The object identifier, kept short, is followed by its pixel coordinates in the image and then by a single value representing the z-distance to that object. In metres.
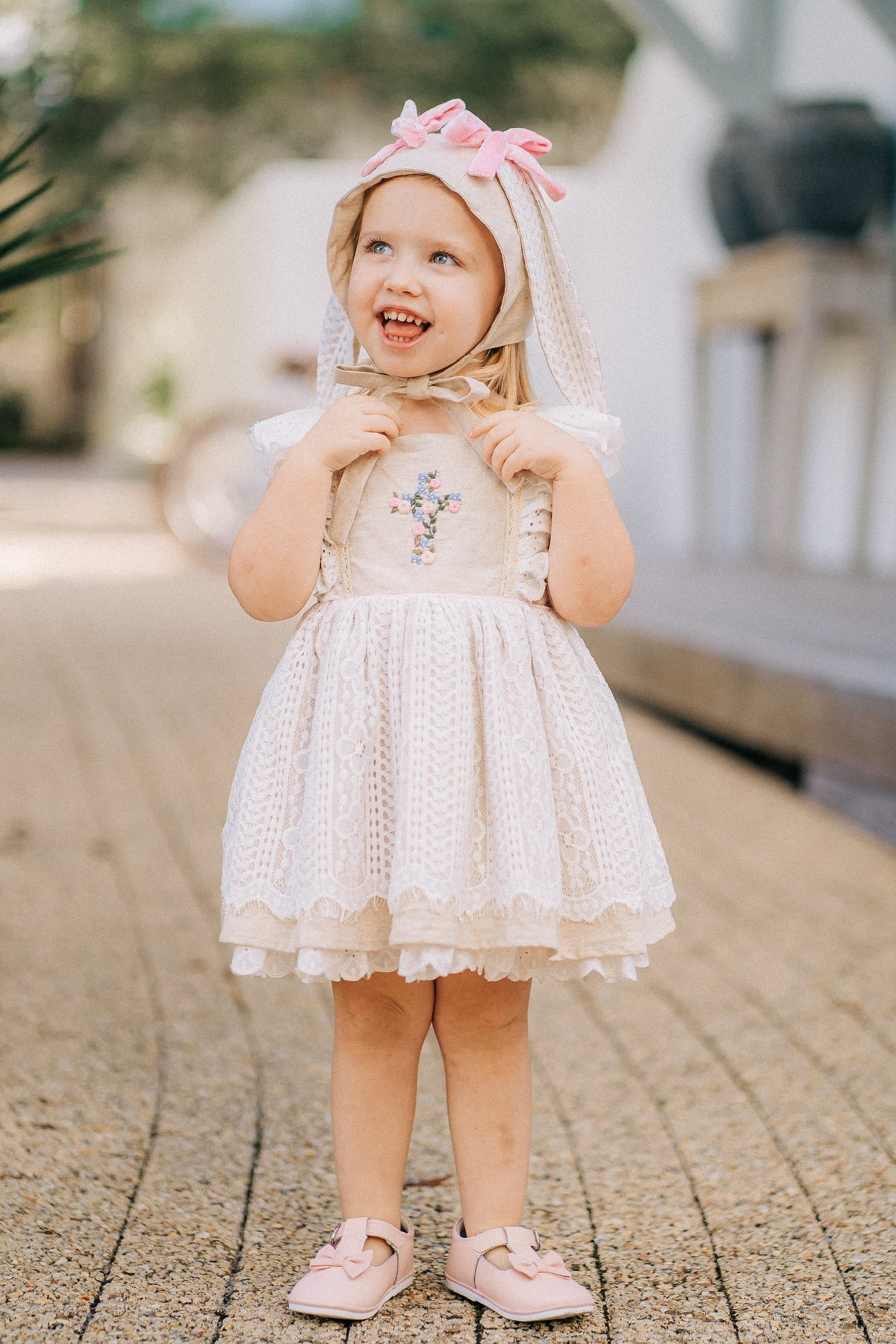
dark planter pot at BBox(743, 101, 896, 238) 6.11
